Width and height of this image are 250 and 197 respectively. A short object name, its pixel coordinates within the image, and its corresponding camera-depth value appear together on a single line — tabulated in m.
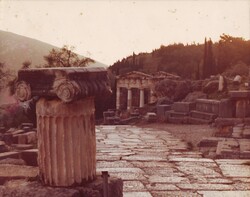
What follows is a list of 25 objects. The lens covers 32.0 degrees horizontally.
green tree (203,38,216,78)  39.88
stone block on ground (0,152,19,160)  6.40
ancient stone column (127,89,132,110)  51.22
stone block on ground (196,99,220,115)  16.36
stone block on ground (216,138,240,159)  8.17
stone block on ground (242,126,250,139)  10.69
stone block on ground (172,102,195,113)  17.55
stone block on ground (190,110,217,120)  16.11
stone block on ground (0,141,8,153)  8.34
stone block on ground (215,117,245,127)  13.89
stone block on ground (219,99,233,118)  14.63
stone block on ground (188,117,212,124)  16.05
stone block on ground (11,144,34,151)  8.80
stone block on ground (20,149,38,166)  6.05
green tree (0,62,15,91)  32.59
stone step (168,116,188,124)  16.79
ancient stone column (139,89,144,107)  50.24
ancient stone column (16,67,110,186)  3.46
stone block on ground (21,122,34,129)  14.74
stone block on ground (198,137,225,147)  9.90
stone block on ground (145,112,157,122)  17.60
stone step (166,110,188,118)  17.40
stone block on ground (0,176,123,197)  3.34
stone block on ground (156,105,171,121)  17.95
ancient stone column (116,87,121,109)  51.43
